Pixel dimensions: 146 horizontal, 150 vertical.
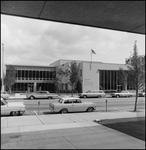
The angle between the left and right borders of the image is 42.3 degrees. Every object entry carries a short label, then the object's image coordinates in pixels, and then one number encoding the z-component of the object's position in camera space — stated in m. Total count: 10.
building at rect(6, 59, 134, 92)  39.44
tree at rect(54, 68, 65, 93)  39.71
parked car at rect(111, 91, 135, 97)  31.52
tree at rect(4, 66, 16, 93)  27.96
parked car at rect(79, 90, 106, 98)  29.99
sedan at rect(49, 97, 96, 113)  13.39
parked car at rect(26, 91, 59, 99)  26.44
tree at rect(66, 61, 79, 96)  32.00
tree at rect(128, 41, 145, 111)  14.64
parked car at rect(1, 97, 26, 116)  11.23
